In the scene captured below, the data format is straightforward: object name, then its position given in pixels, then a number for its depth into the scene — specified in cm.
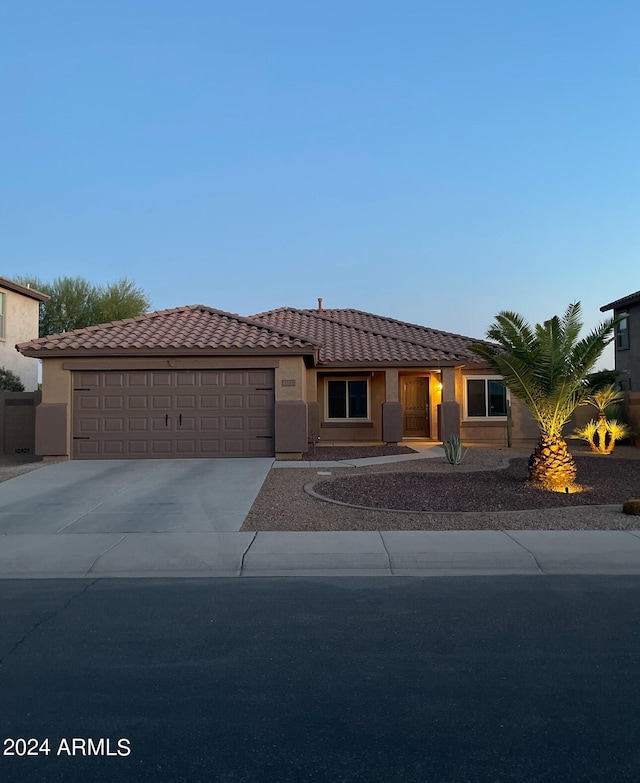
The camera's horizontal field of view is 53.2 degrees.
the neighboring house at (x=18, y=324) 2617
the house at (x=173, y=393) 1745
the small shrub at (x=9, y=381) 2406
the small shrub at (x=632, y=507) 998
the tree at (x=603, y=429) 1956
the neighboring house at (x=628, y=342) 2916
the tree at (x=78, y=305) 3656
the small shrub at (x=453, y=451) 1644
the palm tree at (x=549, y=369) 1252
